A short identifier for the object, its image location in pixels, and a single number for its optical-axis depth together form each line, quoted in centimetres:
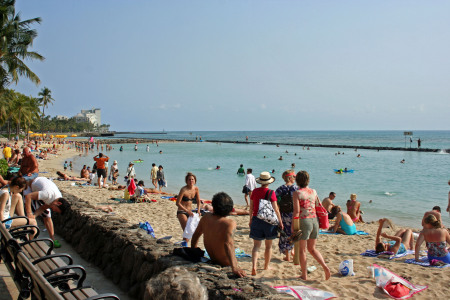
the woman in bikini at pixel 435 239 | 626
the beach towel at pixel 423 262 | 621
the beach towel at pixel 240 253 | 665
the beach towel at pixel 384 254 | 692
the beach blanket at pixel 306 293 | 433
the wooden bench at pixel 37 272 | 282
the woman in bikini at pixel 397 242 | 702
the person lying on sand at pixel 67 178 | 1959
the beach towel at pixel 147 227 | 731
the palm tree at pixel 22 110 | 5494
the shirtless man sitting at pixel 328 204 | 1028
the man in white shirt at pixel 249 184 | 1274
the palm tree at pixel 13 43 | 1811
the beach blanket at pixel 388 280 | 506
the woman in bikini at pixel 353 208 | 1095
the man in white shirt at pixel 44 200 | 587
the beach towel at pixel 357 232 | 912
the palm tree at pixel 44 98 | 7381
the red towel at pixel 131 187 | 1343
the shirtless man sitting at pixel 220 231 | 371
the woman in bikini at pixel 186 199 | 627
